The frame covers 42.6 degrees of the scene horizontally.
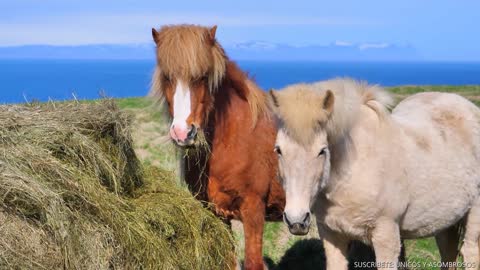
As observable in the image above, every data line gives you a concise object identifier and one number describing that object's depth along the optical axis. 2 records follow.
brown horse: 4.53
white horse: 3.86
